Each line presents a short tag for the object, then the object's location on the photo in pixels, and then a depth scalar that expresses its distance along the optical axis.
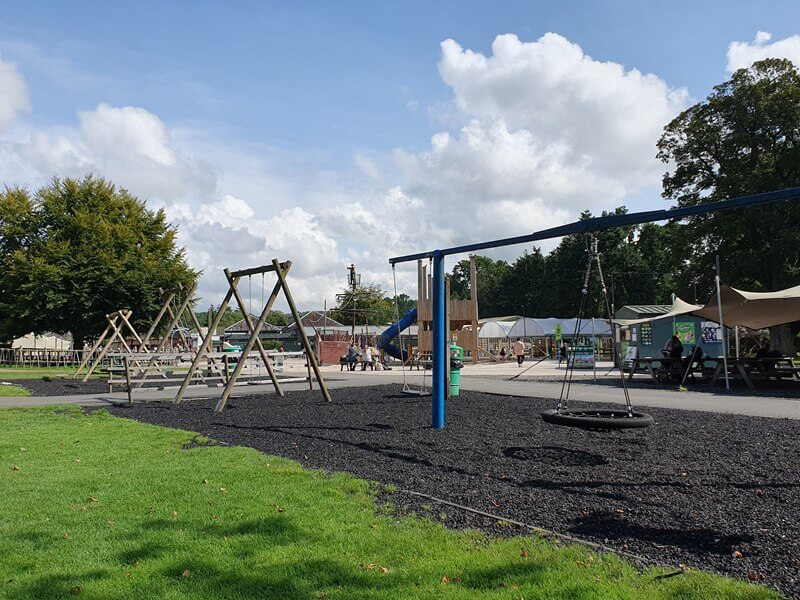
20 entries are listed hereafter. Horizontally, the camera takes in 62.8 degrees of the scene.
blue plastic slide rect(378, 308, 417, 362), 38.41
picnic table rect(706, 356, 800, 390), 19.75
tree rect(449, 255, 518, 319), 100.00
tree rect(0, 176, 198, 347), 34.03
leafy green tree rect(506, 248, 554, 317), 88.12
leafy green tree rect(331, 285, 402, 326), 72.28
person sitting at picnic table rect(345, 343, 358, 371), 33.75
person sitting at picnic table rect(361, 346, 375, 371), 34.06
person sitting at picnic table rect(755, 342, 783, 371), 20.28
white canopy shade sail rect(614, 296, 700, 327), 23.41
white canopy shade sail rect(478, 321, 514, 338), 52.83
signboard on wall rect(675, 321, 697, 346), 31.86
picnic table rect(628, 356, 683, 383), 21.17
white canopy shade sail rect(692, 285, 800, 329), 19.84
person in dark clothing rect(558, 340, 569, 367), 39.53
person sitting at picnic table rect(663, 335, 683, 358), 21.56
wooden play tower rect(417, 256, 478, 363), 32.62
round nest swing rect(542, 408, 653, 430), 7.23
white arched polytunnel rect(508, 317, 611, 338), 50.34
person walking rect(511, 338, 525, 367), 38.34
